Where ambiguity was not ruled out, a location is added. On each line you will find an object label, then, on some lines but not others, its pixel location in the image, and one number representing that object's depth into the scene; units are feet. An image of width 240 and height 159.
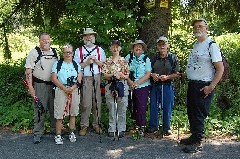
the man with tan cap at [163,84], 22.82
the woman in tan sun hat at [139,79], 22.90
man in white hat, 22.84
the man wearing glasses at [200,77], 19.15
